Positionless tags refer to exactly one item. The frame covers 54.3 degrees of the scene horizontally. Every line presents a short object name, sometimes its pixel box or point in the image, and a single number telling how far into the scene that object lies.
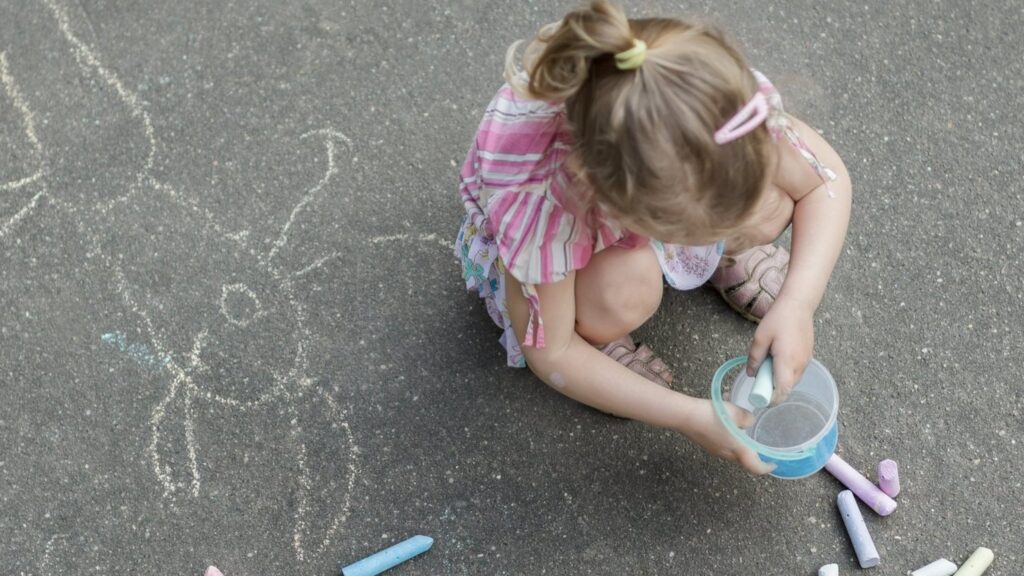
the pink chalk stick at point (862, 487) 1.66
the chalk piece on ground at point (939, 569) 1.62
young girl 1.11
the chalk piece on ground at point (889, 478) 1.66
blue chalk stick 1.62
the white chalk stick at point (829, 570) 1.61
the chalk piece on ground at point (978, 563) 1.62
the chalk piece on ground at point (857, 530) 1.62
